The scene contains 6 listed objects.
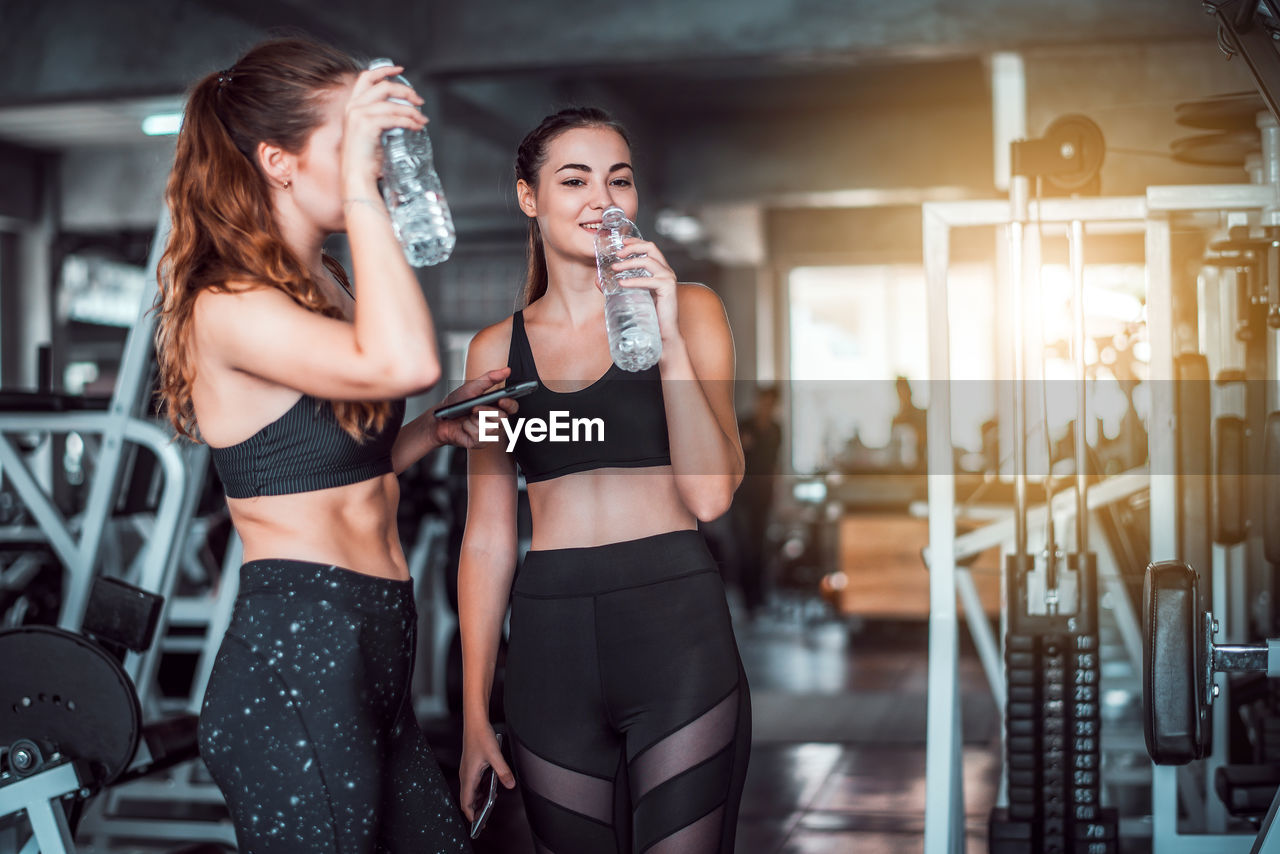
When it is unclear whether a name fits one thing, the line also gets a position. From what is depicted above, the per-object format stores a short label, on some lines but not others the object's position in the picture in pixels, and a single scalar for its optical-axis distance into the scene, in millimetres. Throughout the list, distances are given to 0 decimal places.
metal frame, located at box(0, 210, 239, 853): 2938
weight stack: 2436
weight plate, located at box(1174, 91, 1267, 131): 2652
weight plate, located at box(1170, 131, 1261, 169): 2805
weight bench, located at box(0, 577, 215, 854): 2086
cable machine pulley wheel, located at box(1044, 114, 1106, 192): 2615
